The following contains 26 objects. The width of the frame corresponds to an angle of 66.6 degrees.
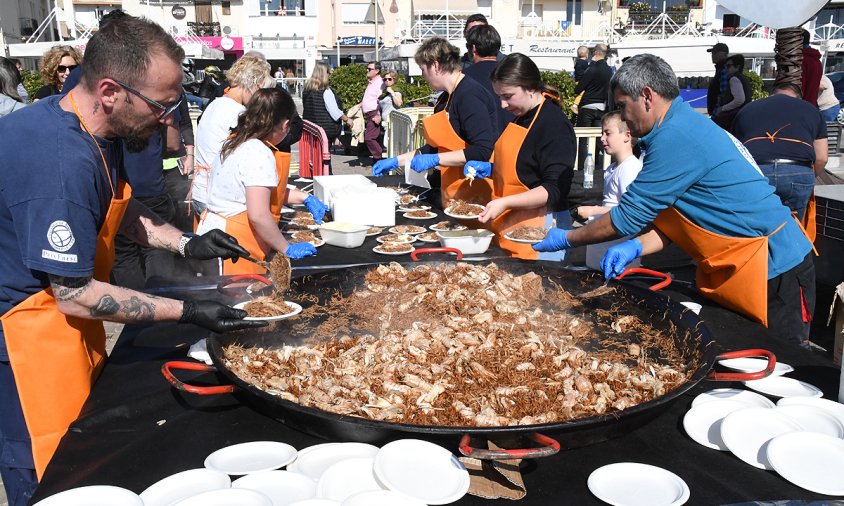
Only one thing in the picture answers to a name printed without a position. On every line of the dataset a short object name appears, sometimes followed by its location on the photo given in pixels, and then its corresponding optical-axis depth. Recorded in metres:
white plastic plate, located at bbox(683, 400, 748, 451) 1.57
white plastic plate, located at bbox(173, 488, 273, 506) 1.32
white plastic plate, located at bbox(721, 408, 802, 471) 1.49
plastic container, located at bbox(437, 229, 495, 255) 3.34
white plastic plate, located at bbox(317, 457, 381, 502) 1.39
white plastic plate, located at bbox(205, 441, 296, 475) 1.47
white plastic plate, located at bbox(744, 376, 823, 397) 1.84
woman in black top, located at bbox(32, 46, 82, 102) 5.45
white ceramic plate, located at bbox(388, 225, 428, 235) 4.02
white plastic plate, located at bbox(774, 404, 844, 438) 1.62
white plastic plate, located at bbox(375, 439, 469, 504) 1.36
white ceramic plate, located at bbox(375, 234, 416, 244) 3.71
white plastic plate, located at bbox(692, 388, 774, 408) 1.75
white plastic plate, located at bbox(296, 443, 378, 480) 1.50
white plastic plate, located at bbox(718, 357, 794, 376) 1.96
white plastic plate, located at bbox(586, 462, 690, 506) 1.33
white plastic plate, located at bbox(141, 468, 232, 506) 1.37
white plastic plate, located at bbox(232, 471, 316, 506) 1.40
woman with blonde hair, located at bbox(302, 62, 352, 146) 10.34
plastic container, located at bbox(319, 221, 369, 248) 3.61
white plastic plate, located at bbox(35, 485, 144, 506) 1.32
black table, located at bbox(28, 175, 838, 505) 1.41
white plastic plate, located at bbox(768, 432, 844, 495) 1.37
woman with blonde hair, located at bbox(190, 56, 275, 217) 4.18
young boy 3.57
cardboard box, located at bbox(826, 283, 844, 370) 2.12
